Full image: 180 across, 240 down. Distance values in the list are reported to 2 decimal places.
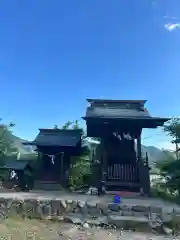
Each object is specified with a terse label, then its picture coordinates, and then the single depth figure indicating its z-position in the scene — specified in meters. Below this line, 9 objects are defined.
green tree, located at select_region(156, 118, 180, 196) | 12.19
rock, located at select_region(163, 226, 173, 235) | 6.45
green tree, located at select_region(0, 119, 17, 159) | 22.21
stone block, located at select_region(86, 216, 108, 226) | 6.85
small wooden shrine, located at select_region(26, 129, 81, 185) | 15.93
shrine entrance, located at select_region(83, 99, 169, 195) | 12.77
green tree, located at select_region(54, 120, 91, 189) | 17.44
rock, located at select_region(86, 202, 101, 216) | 7.57
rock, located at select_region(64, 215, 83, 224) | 6.96
